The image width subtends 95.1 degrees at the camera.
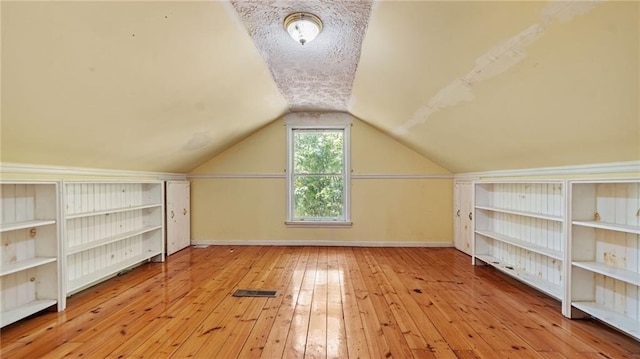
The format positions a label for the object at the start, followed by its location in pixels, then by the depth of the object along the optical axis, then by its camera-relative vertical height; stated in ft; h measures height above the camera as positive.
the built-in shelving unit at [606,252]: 6.91 -1.96
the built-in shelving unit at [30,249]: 7.52 -2.01
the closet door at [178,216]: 14.53 -2.06
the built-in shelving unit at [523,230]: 9.21 -2.02
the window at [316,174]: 16.90 +0.15
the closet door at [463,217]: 14.34 -2.08
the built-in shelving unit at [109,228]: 9.55 -2.01
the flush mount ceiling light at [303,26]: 6.61 +3.52
